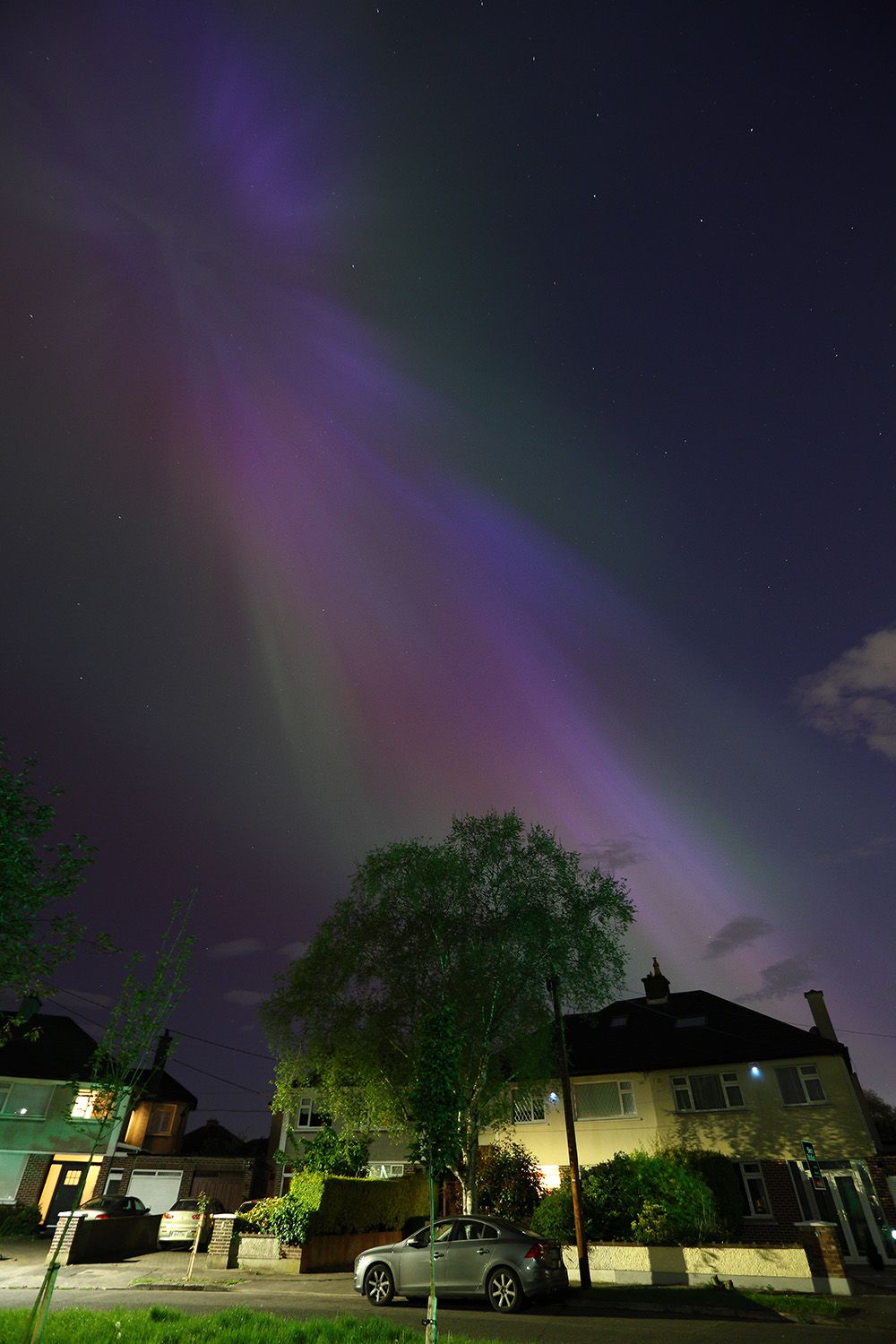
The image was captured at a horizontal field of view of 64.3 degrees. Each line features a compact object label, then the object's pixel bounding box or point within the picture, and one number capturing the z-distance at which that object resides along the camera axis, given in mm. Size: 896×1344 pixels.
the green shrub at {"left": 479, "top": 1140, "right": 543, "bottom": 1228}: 26969
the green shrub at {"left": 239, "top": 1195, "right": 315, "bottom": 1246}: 22766
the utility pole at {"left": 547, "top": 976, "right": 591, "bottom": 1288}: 17922
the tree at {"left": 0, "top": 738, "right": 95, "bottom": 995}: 16953
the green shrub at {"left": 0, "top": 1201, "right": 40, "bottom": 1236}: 22750
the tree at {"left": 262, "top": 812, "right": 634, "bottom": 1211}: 25594
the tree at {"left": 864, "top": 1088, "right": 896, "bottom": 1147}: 58500
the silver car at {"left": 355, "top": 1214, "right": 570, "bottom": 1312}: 14469
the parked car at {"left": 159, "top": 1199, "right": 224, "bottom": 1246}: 26234
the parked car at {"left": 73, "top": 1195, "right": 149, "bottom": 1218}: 25594
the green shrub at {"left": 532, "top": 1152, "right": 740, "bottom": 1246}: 19516
